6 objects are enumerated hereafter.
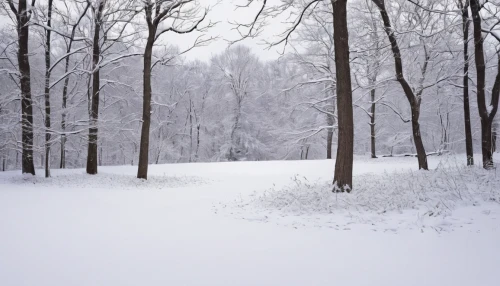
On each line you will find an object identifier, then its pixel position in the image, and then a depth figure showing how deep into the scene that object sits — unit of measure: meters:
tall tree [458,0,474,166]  11.78
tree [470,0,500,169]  9.48
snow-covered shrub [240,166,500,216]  5.11
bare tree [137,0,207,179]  12.79
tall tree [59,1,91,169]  13.53
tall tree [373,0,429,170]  10.22
